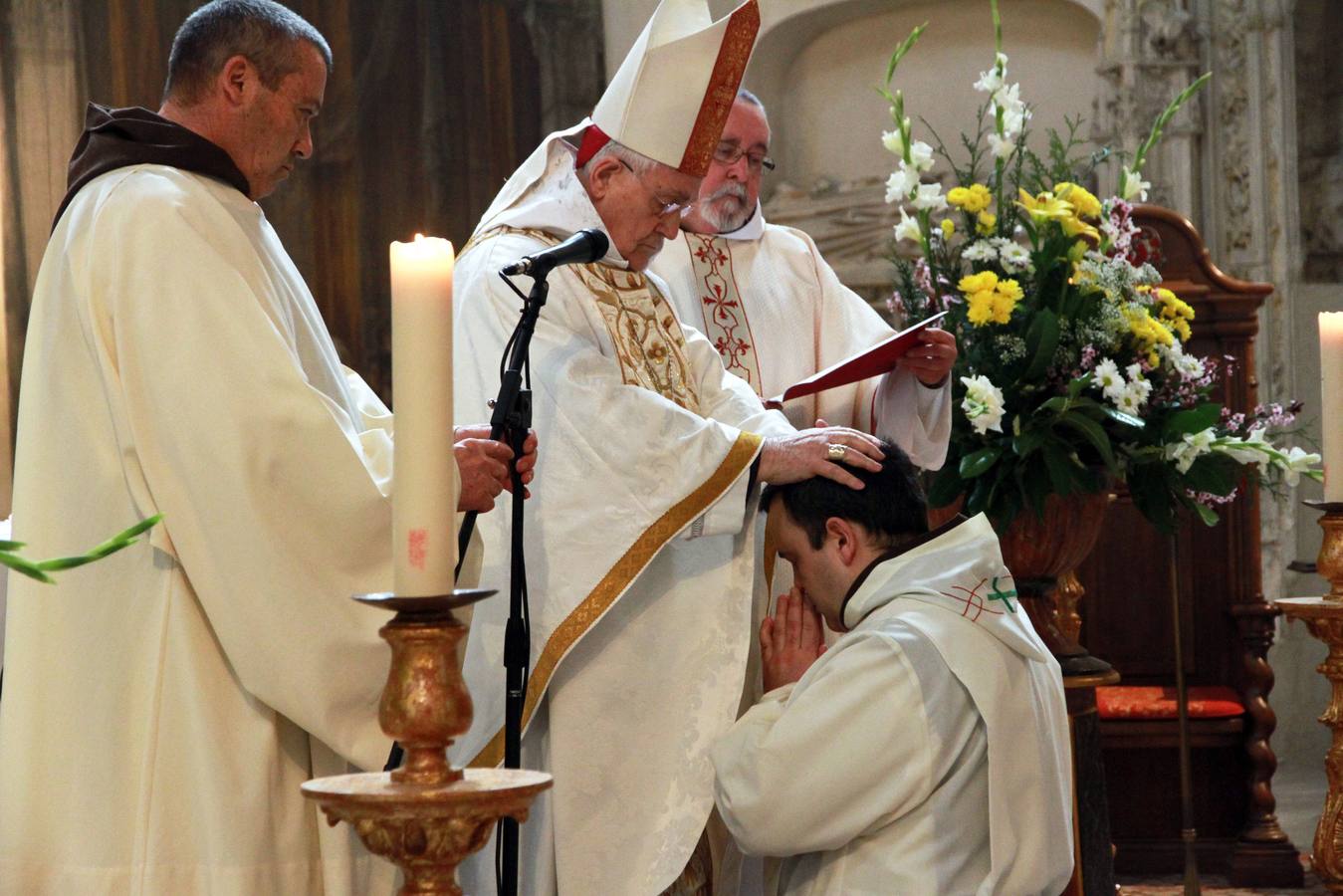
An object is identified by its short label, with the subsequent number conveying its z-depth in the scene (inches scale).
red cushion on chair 231.0
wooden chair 228.5
